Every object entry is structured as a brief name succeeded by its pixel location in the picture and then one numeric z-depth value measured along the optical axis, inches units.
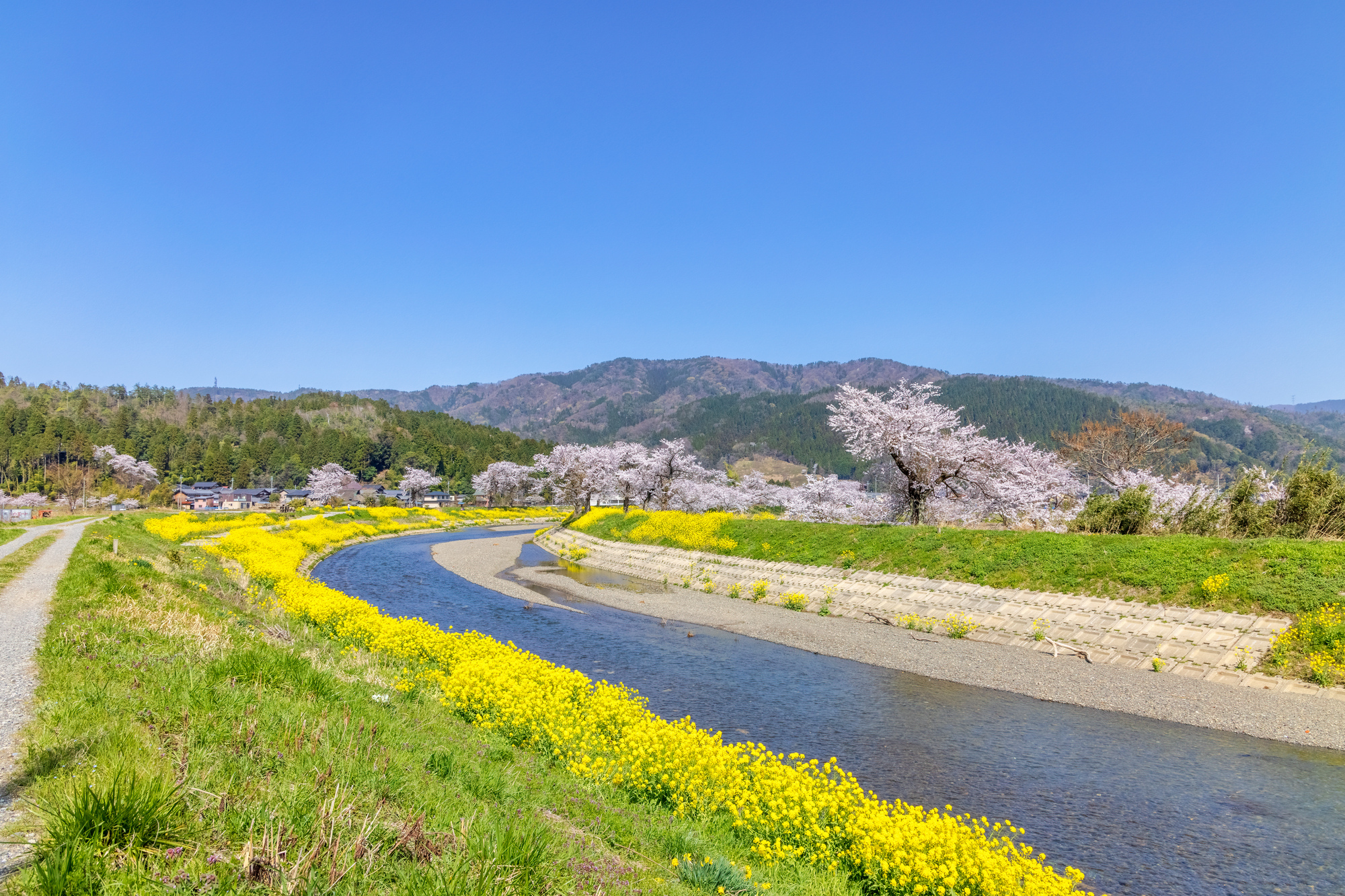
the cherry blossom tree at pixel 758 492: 3495.3
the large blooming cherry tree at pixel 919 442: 1427.2
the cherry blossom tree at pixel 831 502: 2196.1
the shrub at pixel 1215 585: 819.4
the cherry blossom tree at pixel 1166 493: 1195.3
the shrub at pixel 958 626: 985.7
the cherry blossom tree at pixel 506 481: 5103.3
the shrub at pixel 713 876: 263.9
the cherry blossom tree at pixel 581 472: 3464.6
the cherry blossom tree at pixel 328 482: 5231.3
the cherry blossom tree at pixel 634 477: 3147.1
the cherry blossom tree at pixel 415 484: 5629.9
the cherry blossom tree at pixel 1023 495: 1454.2
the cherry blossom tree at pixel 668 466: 3154.5
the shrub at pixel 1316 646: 668.7
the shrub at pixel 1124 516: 1171.3
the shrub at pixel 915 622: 1037.8
